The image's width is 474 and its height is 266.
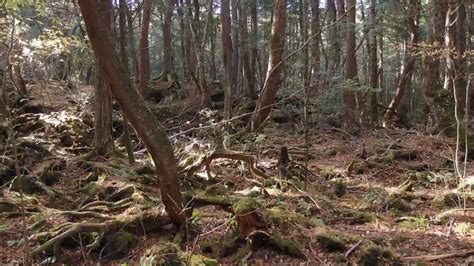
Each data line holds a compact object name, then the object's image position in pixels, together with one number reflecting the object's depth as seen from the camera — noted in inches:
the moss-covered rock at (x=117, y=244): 259.0
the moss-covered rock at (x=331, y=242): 242.4
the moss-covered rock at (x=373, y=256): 225.5
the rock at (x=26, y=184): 354.6
